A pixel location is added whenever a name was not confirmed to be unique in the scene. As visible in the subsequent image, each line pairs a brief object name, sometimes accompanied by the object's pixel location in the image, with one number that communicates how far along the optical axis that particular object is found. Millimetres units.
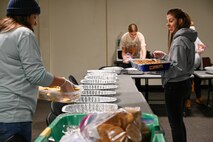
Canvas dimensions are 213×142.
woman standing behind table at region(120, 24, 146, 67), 5215
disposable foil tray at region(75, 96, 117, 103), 2161
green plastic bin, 1106
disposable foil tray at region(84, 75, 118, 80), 3163
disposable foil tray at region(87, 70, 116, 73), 3648
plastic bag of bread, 980
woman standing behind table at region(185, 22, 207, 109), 4622
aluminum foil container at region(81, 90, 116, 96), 2414
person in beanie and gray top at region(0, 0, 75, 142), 1591
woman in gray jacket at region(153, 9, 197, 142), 2635
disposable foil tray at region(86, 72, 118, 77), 3406
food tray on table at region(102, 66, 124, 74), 4006
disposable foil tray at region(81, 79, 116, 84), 2873
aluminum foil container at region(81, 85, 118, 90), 2637
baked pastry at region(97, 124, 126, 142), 971
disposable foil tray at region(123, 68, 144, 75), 4145
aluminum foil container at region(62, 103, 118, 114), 1789
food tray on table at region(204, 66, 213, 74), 4346
